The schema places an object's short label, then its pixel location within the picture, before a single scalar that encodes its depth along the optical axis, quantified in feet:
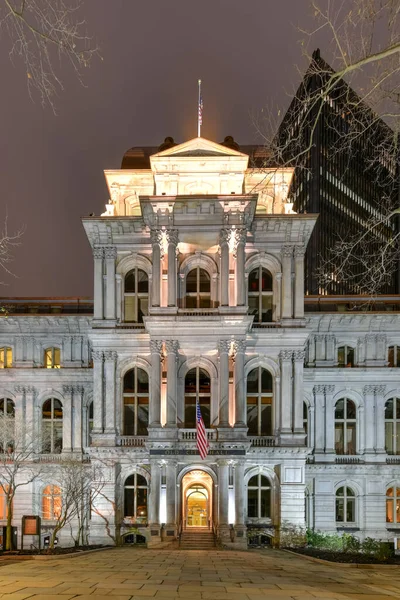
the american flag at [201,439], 122.11
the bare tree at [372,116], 40.50
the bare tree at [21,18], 32.80
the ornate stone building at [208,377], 134.92
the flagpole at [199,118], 147.54
